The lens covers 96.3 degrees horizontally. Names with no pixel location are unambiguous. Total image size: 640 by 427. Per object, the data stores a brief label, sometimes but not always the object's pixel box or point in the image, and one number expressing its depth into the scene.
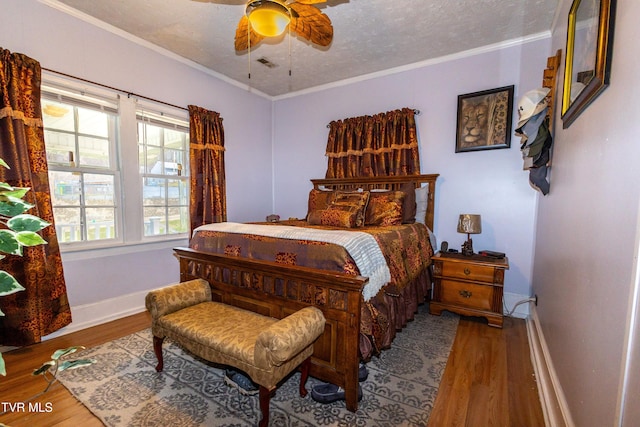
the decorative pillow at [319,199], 3.38
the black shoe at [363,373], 1.81
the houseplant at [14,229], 0.63
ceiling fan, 1.57
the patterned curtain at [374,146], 3.33
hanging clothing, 2.14
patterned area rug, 1.54
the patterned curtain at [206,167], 3.29
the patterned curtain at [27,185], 2.07
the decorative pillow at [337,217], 2.82
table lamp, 2.77
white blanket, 1.70
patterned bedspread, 1.70
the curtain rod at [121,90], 2.36
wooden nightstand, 2.58
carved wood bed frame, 1.58
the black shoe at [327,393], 1.63
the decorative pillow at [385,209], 2.87
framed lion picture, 2.87
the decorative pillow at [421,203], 3.23
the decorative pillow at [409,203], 3.04
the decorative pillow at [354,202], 2.90
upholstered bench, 1.37
